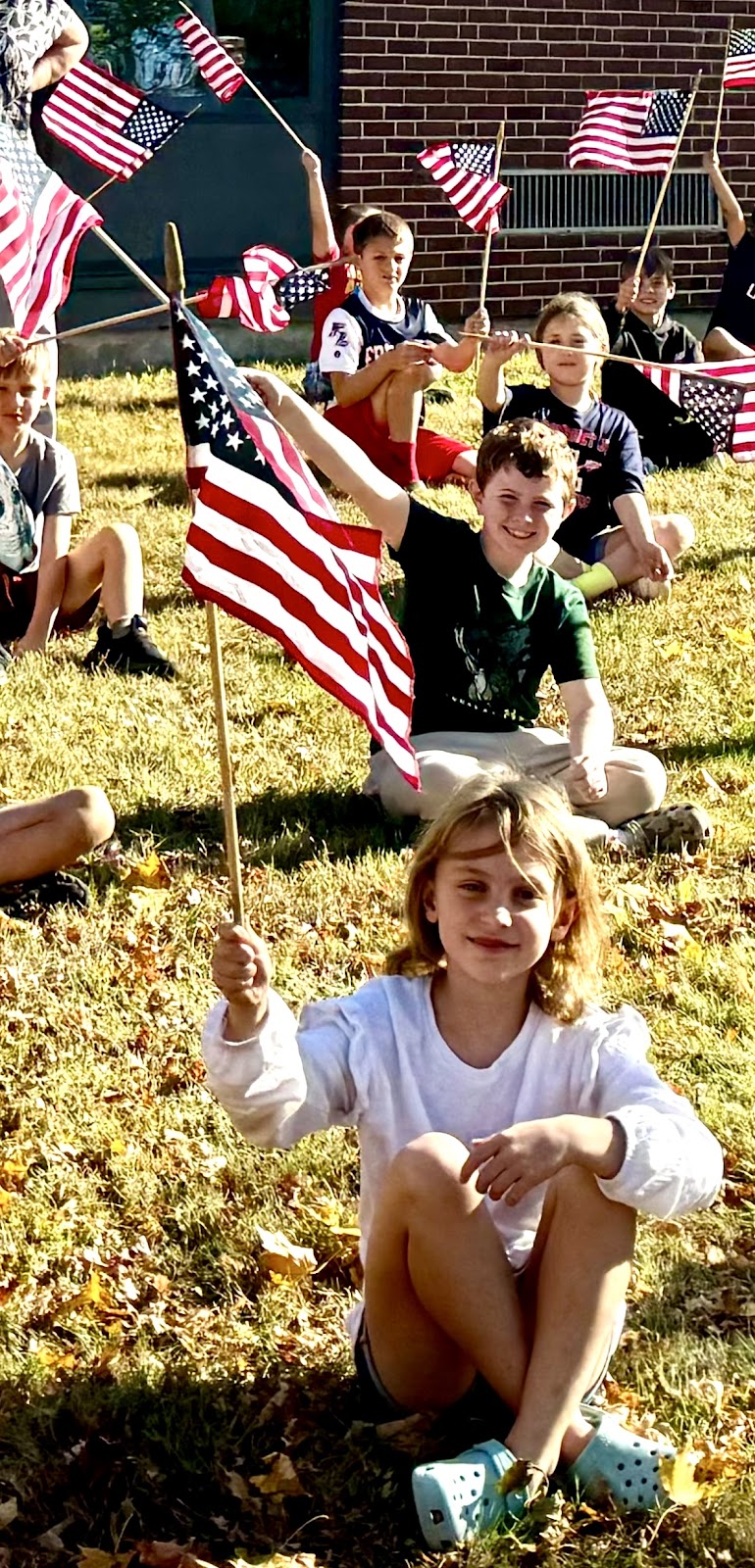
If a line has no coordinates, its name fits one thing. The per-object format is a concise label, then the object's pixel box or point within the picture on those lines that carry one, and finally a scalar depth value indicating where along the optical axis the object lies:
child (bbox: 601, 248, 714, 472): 10.02
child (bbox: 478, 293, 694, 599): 7.73
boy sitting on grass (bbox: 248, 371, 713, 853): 5.29
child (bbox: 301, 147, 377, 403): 10.45
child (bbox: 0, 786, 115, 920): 5.18
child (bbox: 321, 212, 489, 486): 8.64
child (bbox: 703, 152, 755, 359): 11.69
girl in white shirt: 2.86
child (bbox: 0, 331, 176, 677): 7.02
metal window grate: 13.74
